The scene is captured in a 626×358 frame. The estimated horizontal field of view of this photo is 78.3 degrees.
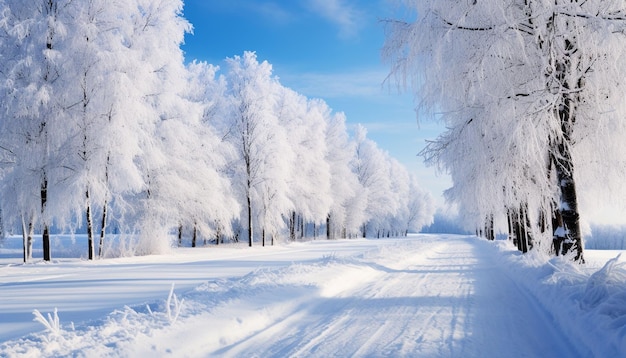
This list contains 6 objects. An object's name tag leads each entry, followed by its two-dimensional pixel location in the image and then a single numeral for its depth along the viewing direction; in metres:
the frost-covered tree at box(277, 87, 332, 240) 31.28
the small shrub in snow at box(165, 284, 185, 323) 4.85
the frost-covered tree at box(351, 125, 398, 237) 49.66
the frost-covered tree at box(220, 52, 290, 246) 25.28
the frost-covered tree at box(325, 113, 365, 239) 41.00
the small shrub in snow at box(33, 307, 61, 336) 4.05
